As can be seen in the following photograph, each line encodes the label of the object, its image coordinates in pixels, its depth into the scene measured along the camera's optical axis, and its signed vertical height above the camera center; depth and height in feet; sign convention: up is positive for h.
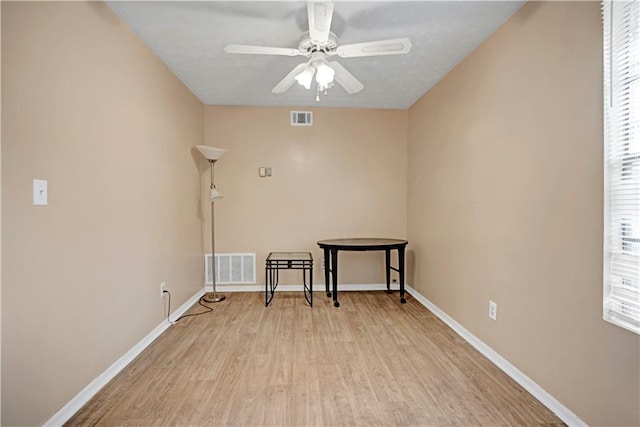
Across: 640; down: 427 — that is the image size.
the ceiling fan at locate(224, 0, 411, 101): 5.80 +3.16
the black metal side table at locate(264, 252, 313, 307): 11.02 -2.09
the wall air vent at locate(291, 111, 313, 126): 12.73 +3.63
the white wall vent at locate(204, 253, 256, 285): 12.64 -2.48
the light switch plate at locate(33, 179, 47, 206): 4.64 +0.24
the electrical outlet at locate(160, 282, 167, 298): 8.80 -2.28
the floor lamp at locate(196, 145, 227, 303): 10.88 +0.38
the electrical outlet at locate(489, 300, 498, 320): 7.12 -2.38
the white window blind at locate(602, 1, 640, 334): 4.12 +0.59
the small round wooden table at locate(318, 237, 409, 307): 10.96 -1.42
